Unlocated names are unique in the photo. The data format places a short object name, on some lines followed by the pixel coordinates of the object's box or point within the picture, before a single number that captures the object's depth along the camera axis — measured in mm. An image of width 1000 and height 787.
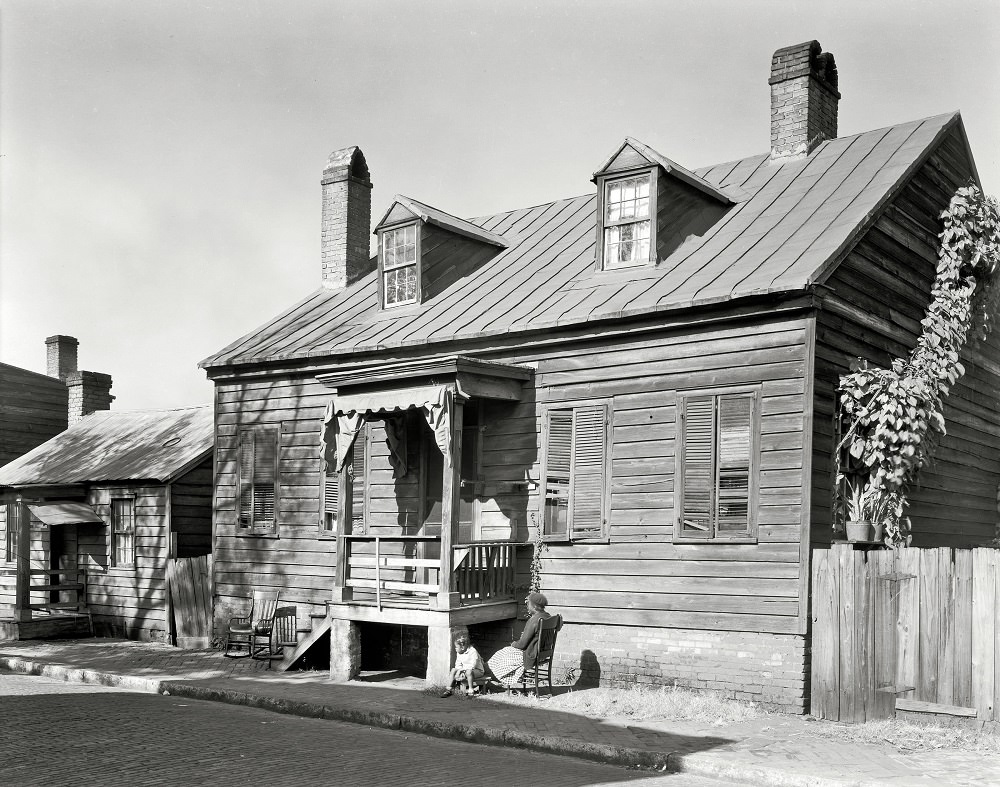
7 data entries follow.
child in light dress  12797
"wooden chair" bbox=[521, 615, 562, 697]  12734
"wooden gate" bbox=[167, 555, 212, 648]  18938
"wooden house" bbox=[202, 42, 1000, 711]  12484
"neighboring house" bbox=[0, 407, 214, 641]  20281
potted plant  12430
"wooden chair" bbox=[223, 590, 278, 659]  16844
